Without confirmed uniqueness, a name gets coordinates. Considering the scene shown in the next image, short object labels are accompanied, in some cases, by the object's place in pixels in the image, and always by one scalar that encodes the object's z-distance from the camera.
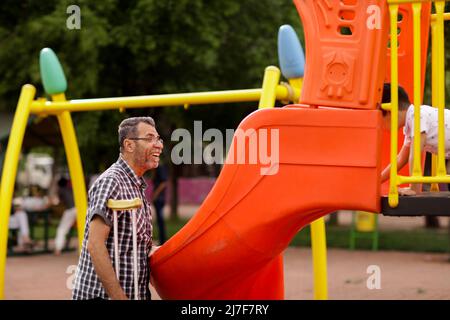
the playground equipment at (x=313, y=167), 8.30
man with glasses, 8.09
